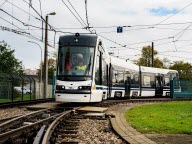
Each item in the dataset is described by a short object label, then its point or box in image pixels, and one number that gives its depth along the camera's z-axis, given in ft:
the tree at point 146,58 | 266.16
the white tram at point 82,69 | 57.16
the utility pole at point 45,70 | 103.50
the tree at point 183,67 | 294.15
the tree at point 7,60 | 181.88
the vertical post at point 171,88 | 119.85
